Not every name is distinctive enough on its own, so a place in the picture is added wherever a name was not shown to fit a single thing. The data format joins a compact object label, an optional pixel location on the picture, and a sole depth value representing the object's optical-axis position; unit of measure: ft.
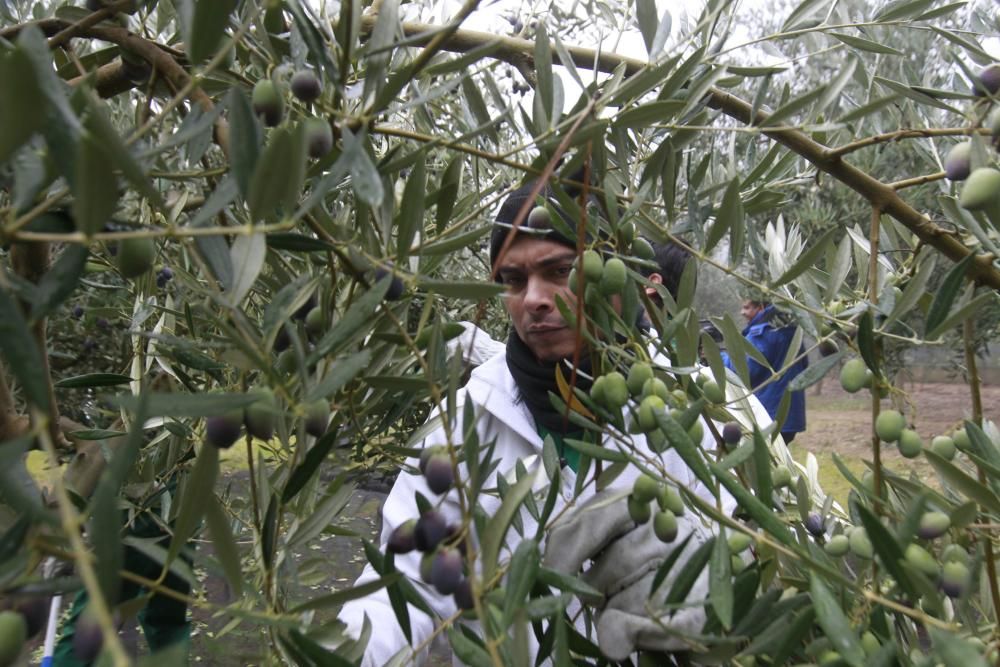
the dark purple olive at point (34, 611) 1.21
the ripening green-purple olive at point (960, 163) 1.96
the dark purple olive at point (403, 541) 1.79
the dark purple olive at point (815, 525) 2.58
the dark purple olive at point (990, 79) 1.94
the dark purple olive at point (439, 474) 1.63
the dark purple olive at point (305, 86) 1.71
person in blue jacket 11.92
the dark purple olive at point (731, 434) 2.54
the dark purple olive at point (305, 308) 1.90
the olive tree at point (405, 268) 1.14
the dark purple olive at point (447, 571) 1.54
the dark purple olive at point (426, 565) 1.64
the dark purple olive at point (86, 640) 1.16
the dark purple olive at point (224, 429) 1.45
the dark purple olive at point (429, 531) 1.59
